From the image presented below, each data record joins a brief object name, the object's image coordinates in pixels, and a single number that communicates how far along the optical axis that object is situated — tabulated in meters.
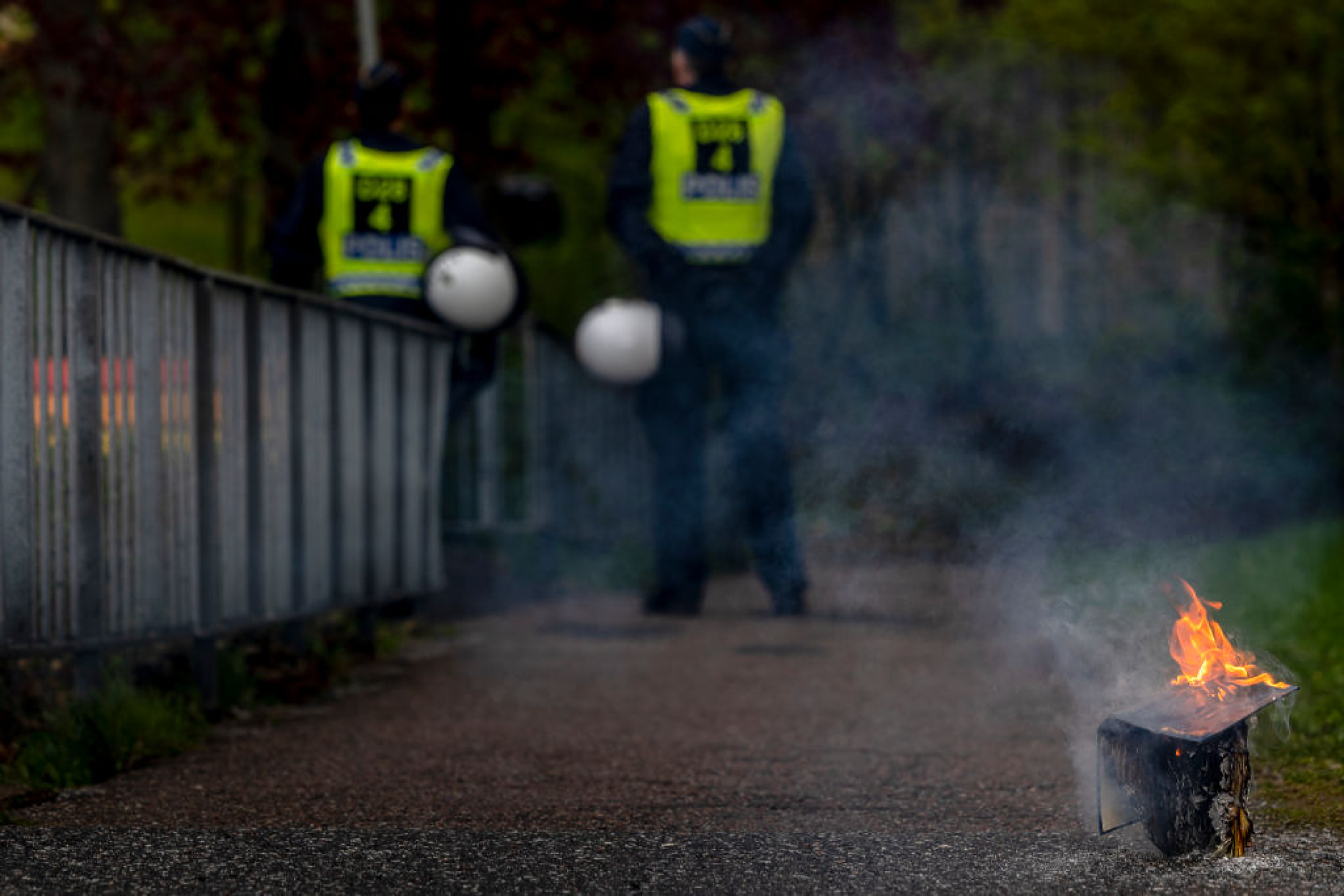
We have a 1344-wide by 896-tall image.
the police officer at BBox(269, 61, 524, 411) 15.69
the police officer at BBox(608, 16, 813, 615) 15.58
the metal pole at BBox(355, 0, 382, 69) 25.80
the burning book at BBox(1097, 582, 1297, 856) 6.90
